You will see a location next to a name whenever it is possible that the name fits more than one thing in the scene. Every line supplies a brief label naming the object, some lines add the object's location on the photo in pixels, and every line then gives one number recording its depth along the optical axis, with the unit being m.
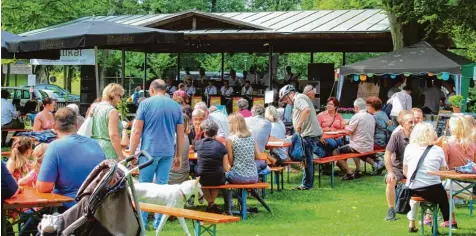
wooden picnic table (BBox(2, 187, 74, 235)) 6.43
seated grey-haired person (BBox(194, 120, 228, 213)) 10.70
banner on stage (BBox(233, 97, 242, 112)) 25.70
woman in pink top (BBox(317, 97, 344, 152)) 16.12
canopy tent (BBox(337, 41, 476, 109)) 20.66
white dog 9.00
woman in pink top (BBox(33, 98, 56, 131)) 14.62
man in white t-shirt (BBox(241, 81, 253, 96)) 28.60
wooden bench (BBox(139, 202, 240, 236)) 8.03
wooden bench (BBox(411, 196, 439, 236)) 9.66
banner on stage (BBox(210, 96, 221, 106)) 26.02
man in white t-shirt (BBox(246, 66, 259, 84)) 30.89
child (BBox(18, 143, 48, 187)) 8.24
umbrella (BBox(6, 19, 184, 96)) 14.79
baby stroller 5.87
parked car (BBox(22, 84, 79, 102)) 46.14
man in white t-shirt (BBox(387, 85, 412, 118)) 19.98
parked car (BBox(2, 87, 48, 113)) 36.70
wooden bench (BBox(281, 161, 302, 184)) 13.92
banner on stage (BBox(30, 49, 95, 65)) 16.41
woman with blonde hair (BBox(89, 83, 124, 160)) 9.45
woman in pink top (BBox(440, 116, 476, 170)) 10.38
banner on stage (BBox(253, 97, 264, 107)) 24.90
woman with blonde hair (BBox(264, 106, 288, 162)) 14.27
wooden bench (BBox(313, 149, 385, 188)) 14.30
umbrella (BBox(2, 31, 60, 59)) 16.38
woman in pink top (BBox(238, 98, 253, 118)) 14.61
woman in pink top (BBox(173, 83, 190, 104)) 15.45
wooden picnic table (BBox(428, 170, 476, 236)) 9.15
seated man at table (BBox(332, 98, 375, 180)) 15.47
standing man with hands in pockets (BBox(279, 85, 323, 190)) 14.05
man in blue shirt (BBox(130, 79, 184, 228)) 9.70
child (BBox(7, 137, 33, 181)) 8.62
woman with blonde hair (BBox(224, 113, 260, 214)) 10.98
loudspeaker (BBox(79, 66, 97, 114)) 25.94
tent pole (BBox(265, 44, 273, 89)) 25.79
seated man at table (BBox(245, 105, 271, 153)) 12.95
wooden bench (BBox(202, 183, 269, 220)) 10.76
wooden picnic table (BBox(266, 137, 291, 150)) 13.55
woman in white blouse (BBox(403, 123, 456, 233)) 9.62
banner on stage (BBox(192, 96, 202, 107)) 25.86
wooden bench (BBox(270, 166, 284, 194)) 13.00
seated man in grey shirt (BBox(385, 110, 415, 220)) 10.70
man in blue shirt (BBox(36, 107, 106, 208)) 6.84
